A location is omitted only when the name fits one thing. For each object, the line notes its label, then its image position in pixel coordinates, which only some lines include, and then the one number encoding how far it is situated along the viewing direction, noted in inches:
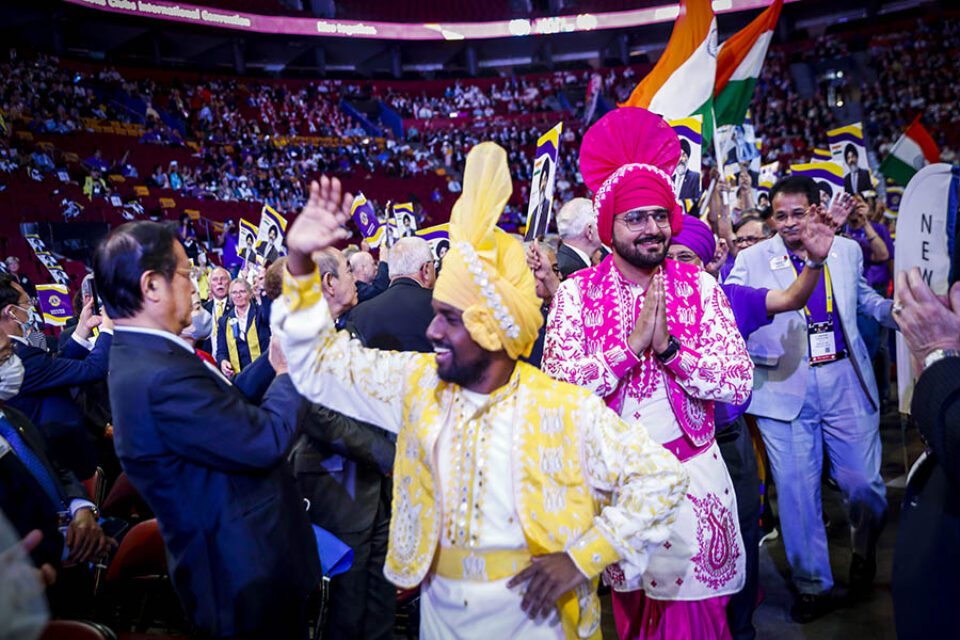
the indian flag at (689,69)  166.4
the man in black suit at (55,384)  140.4
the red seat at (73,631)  79.0
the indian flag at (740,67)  191.5
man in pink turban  87.5
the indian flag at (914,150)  180.2
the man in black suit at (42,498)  94.5
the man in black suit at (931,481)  59.3
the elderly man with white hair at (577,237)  162.7
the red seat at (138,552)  116.4
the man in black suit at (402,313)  140.2
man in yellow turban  64.3
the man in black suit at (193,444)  75.2
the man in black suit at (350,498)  118.3
